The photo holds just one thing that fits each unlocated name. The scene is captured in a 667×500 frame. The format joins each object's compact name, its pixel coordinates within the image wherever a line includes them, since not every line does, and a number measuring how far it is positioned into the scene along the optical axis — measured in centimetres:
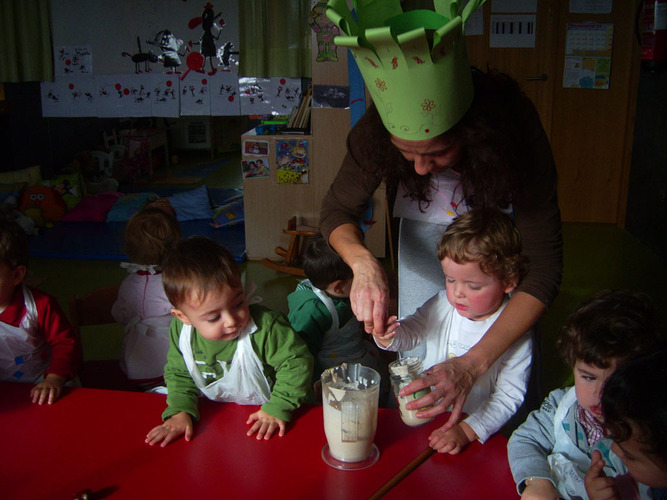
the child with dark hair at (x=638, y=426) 86
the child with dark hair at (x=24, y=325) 157
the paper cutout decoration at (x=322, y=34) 389
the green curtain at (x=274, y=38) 472
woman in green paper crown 110
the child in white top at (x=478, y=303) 130
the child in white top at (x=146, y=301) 185
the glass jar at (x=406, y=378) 108
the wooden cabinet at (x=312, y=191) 397
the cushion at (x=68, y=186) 528
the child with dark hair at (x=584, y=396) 109
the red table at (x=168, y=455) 98
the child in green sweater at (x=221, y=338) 129
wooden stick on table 91
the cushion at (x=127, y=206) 507
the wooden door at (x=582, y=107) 473
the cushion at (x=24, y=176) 518
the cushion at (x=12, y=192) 486
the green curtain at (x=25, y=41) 500
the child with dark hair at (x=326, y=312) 191
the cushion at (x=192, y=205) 515
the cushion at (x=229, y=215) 493
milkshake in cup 101
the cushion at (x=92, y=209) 507
